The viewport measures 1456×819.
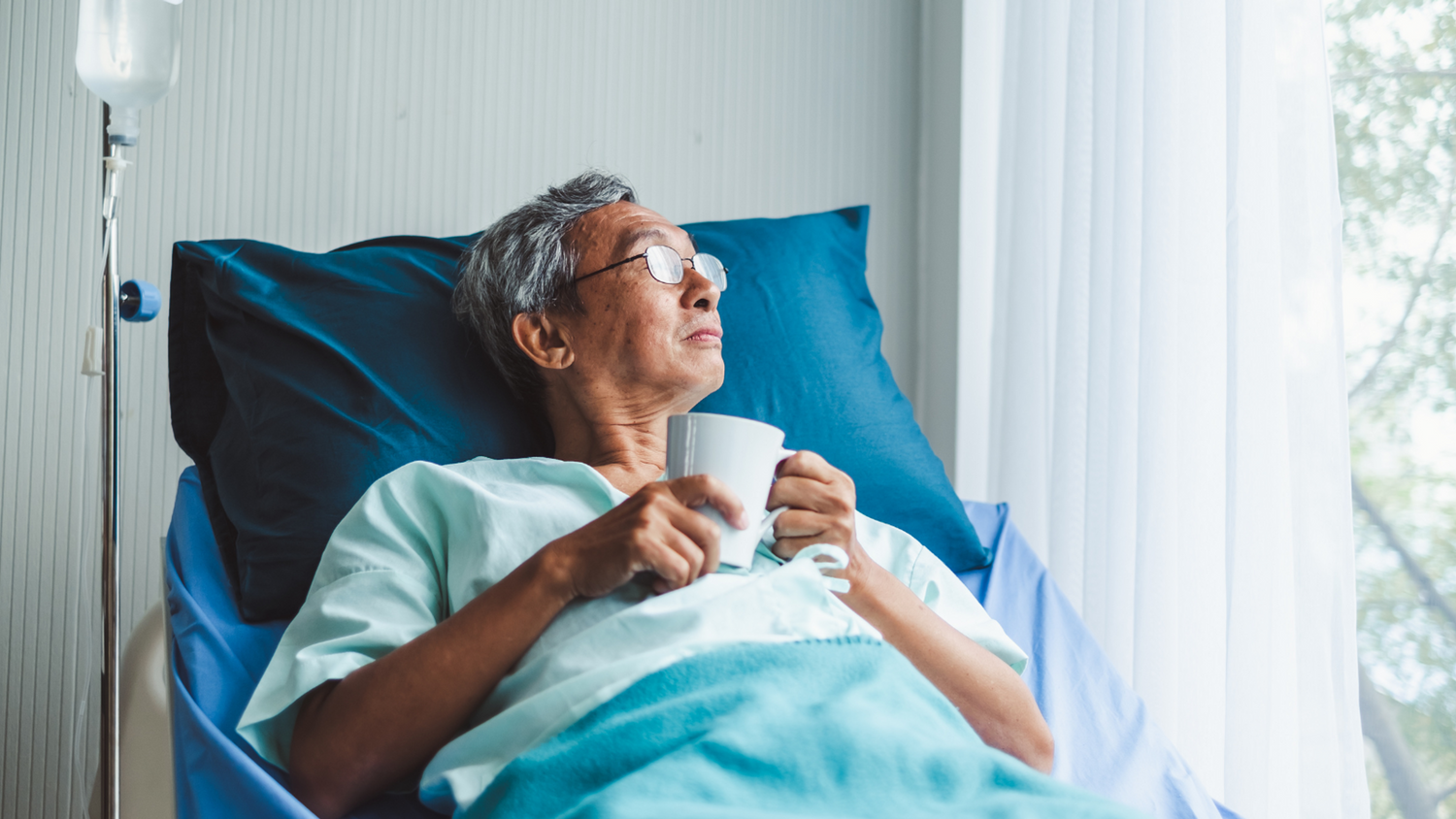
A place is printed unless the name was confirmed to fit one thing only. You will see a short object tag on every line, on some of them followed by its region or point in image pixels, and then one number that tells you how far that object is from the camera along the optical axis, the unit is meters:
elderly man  0.90
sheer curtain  1.28
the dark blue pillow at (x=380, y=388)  1.32
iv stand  1.07
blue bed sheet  0.94
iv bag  1.14
